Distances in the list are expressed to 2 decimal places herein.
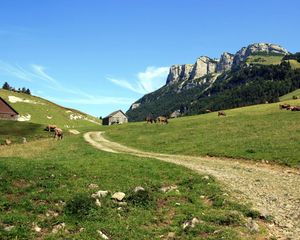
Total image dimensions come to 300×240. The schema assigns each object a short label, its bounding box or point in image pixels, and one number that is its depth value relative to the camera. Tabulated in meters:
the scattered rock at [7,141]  41.62
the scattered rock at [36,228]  11.18
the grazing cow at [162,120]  62.65
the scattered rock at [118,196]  13.96
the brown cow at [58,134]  48.53
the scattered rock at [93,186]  15.24
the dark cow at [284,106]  58.24
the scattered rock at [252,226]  11.50
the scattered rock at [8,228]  10.88
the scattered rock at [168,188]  15.92
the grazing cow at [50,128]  55.64
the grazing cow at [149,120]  66.65
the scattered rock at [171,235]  11.19
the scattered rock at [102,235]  10.92
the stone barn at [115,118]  105.10
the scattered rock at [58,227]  11.16
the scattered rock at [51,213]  12.26
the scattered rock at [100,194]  13.87
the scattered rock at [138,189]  14.79
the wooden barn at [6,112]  93.31
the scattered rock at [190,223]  11.71
